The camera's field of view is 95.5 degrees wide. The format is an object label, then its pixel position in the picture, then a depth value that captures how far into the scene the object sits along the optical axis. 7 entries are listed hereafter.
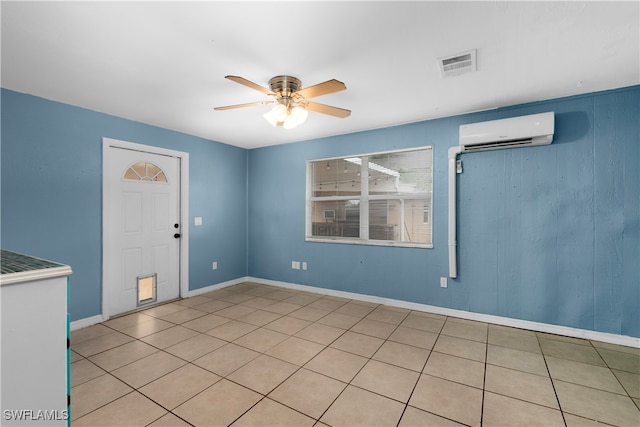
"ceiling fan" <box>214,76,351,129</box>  2.42
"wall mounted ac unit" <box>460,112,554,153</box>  2.88
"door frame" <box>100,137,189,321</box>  3.77
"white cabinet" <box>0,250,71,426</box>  1.03
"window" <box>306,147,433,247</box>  3.81
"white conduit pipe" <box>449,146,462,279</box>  3.45
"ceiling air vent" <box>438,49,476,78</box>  2.21
